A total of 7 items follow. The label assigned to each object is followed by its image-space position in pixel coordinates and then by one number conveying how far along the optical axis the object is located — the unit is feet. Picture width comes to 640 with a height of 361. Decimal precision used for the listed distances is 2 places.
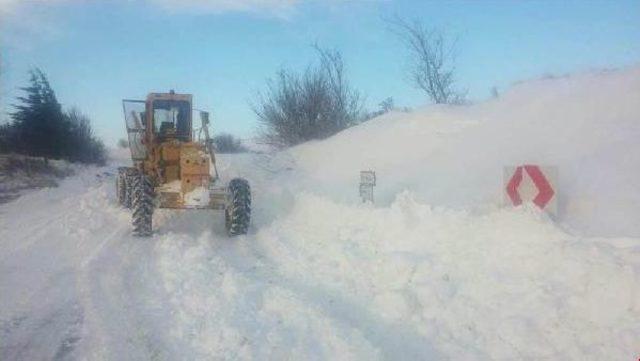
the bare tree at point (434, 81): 74.49
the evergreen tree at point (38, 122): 112.78
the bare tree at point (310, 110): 88.74
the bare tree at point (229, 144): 175.09
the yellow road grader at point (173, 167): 36.50
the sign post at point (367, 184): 39.22
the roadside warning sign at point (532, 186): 26.22
